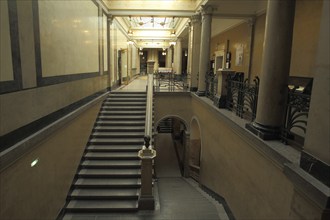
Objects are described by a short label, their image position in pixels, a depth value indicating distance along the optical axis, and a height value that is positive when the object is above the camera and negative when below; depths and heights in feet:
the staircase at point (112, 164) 21.62 -9.87
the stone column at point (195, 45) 37.78 +3.63
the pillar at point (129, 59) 68.69 +2.33
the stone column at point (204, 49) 32.68 +2.72
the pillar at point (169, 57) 97.17 +4.25
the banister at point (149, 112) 20.64 -4.91
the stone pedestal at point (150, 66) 41.95 +0.23
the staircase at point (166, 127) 74.59 -17.50
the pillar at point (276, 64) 13.16 +0.41
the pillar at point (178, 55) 70.59 +3.89
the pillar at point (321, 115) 8.10 -1.40
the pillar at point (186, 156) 40.40 -14.15
